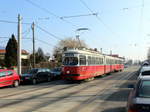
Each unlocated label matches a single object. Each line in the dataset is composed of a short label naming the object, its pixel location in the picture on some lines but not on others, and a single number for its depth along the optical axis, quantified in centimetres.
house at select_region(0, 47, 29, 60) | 5011
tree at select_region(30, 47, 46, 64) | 4308
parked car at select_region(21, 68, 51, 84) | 1527
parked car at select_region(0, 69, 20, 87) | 1278
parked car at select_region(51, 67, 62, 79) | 1888
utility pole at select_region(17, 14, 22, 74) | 1787
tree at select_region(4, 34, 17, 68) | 3401
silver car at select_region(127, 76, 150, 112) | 335
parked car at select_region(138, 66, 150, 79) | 692
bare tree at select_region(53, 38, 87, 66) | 5167
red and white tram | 1456
